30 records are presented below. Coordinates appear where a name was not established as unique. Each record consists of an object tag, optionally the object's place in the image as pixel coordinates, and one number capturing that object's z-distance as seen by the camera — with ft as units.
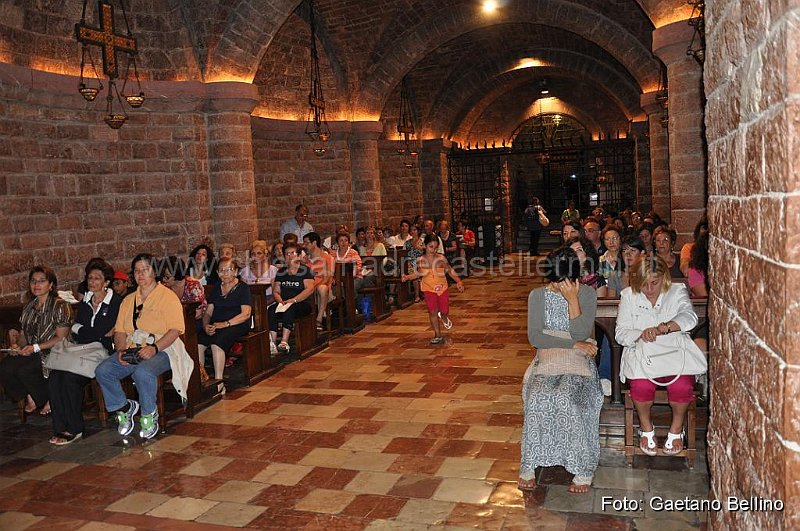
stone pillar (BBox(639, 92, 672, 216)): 43.37
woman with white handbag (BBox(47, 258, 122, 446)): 19.06
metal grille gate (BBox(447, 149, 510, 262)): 67.46
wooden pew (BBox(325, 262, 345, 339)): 31.80
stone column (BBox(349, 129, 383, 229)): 53.31
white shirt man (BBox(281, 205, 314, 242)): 44.09
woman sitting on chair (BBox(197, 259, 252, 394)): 23.04
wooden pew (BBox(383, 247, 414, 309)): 39.75
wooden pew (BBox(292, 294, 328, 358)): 27.58
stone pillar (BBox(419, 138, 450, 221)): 70.85
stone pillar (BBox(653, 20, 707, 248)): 27.22
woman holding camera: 19.16
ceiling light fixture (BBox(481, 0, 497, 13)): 51.39
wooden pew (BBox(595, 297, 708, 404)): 16.40
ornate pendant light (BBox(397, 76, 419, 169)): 63.35
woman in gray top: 13.73
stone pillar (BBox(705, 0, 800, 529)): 5.40
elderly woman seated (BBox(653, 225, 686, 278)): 22.02
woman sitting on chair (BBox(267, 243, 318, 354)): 28.19
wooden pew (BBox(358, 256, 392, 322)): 35.58
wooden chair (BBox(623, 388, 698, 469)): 15.02
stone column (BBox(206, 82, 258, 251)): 36.45
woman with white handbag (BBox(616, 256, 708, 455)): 14.75
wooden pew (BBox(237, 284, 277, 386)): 23.79
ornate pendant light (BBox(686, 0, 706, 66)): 20.56
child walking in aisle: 28.84
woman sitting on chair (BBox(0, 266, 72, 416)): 20.11
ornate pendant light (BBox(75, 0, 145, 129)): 29.99
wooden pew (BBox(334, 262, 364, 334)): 32.63
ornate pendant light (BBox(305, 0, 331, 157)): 43.08
